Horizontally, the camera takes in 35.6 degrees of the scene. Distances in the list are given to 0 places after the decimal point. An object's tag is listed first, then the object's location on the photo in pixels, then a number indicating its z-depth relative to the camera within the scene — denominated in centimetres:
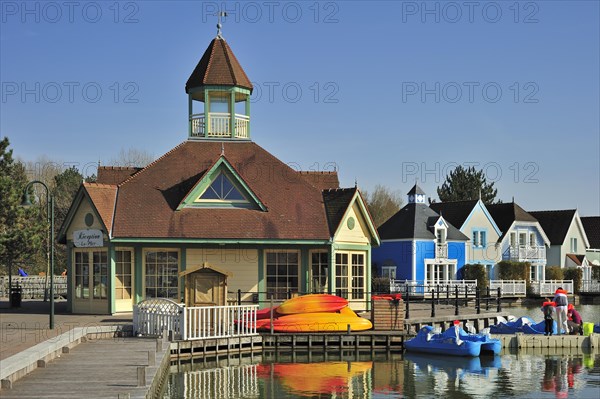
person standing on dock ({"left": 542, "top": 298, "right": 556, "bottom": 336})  3372
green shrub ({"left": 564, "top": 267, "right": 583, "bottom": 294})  7356
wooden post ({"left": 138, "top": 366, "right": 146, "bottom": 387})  1858
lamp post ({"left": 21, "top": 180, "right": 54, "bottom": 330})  2927
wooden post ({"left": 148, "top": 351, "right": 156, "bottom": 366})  2179
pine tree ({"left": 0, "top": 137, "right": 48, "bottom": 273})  4916
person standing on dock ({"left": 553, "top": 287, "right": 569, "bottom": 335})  3369
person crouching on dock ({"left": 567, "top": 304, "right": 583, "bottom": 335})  3448
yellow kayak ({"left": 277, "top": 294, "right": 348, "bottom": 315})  3241
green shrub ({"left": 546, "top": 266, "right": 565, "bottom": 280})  7319
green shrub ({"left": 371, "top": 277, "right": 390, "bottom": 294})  6067
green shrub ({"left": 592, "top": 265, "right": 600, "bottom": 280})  8044
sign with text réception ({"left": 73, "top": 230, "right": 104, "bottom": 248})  3653
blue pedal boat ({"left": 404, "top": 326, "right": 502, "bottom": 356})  3088
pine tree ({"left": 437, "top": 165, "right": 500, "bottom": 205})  10356
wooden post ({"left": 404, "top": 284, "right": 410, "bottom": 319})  3441
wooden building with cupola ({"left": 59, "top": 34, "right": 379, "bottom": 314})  3650
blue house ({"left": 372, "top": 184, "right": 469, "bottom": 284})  6569
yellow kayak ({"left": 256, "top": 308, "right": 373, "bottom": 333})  3177
